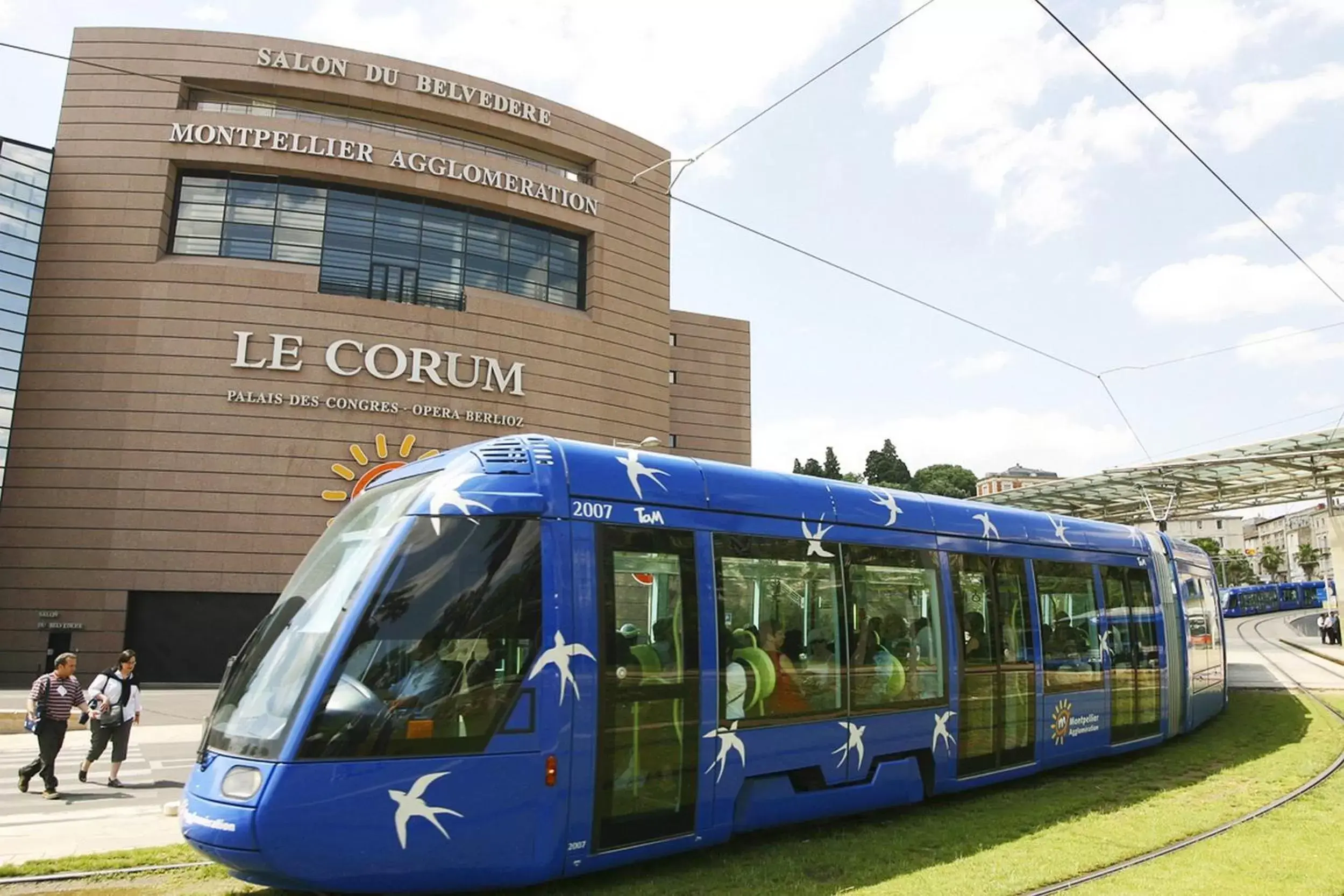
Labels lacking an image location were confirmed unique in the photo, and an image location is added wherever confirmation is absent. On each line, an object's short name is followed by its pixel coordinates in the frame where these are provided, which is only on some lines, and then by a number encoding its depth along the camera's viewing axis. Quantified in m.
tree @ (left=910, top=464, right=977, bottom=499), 108.25
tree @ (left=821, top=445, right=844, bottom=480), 91.44
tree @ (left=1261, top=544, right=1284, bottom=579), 104.00
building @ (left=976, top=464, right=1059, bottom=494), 135.12
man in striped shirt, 10.46
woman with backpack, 11.34
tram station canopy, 28.33
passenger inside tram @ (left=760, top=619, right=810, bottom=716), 6.80
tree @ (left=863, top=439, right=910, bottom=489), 101.00
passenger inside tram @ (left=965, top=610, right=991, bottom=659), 8.62
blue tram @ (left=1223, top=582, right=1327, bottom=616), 61.50
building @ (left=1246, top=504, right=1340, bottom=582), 102.62
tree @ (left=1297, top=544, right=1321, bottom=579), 98.25
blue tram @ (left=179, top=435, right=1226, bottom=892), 5.01
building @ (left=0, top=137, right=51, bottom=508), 25.98
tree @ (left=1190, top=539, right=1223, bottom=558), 96.36
